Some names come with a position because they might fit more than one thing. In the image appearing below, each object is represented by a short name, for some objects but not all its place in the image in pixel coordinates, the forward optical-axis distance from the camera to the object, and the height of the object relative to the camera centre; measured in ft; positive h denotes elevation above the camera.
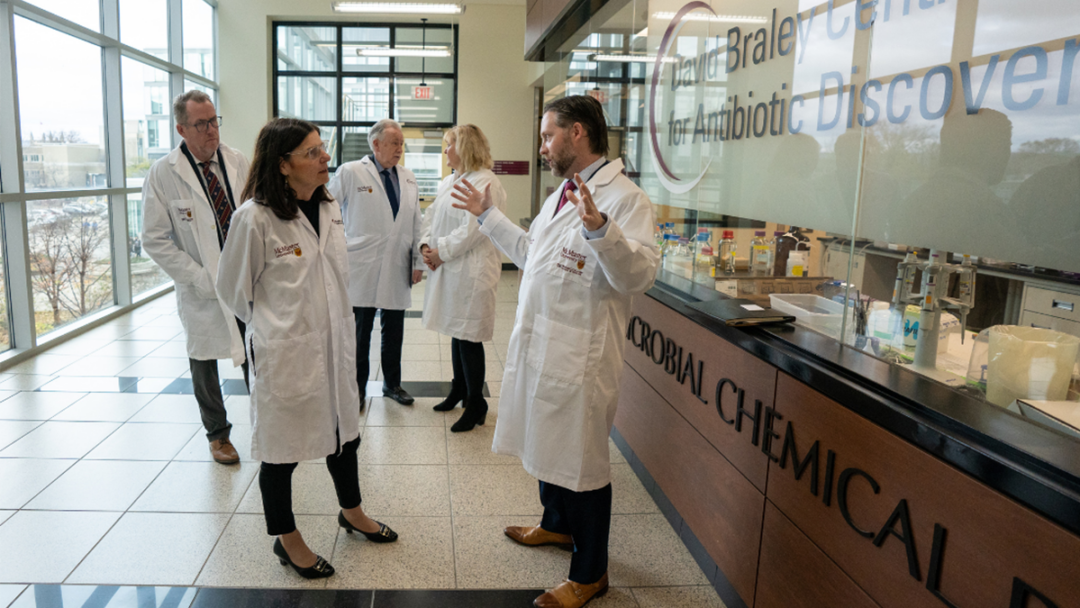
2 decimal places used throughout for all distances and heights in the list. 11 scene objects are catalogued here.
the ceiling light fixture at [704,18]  9.83 +3.04
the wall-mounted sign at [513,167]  35.06 +1.75
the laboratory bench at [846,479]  3.89 -1.91
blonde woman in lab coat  11.97 -1.24
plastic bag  4.75 -0.98
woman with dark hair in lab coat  7.01 -1.14
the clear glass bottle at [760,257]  9.25 -0.59
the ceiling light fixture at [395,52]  31.40 +6.57
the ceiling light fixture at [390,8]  26.63 +7.42
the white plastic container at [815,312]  6.91 -1.04
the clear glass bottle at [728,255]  10.19 -0.65
